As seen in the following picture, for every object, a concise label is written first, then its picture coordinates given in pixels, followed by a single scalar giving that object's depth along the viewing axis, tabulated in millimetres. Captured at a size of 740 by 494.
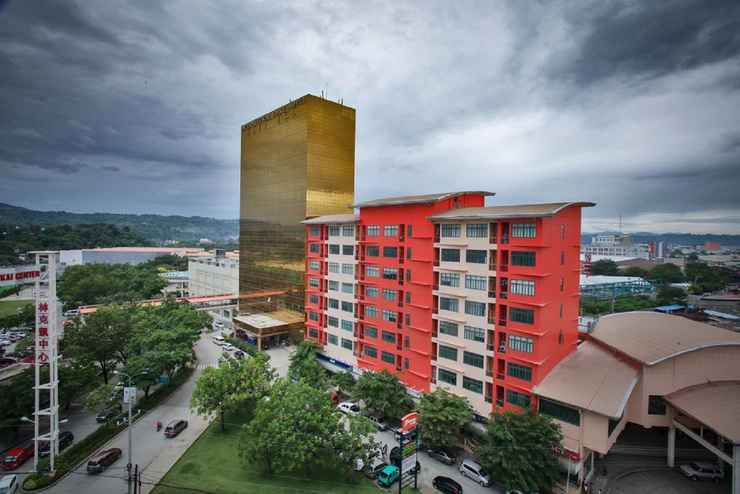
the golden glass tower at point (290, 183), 47125
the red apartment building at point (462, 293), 24797
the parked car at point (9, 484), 20859
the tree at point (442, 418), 24328
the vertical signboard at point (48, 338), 23062
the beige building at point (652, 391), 21448
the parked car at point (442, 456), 24559
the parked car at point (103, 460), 23094
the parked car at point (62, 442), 25062
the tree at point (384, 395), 28953
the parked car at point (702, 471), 23266
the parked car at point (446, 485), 21562
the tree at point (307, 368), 33156
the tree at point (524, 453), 20359
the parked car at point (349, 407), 31391
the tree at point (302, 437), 21125
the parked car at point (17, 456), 23516
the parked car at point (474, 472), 22484
